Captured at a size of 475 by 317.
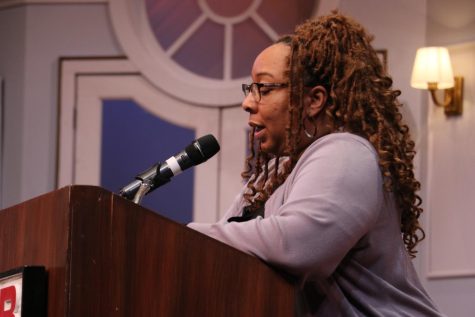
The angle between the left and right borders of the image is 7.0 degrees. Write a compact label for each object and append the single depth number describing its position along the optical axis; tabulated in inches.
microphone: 324.6
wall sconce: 393.0
